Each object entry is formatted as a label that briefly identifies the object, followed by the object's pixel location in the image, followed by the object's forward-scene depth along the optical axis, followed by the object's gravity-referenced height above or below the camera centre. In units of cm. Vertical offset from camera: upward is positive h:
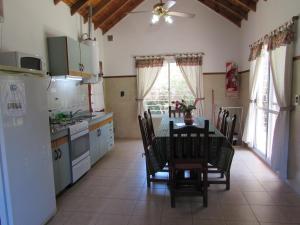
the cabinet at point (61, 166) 297 -98
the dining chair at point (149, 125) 364 -55
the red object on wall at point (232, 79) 585 +25
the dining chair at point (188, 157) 280 -82
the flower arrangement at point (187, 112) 351 -34
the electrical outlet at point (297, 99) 302 -16
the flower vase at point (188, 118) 352 -43
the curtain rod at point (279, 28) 306 +91
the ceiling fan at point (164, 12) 352 +127
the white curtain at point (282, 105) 316 -25
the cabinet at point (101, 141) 418 -96
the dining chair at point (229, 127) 324 -56
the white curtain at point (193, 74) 604 +41
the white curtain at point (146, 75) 616 +43
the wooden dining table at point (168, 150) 292 -76
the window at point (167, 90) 623 +0
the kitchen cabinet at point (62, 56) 375 +61
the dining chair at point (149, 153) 309 -86
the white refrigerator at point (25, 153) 189 -54
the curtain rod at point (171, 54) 602 +95
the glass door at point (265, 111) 406 -40
